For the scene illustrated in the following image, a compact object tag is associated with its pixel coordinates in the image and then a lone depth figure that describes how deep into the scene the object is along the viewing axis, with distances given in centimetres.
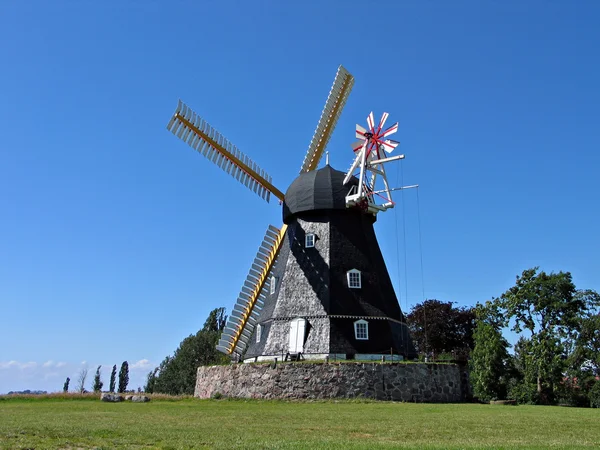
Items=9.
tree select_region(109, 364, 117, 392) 6450
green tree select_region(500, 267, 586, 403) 3238
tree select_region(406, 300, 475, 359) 4628
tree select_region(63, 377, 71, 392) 6396
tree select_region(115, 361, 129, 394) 6419
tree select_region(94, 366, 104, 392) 6350
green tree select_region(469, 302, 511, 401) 3183
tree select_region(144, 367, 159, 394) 5950
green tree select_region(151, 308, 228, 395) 4872
